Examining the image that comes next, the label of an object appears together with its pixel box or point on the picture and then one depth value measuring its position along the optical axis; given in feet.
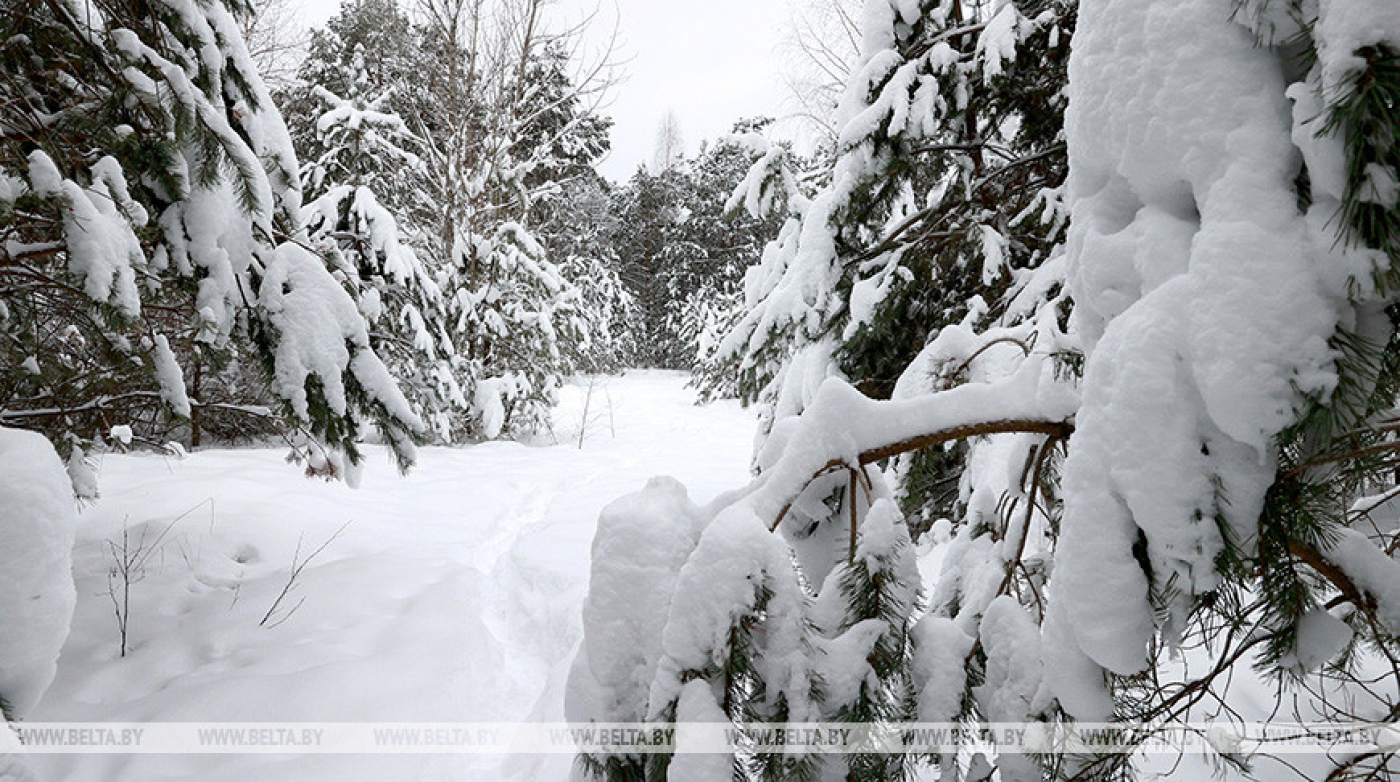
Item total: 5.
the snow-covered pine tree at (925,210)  8.76
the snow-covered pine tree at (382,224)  21.90
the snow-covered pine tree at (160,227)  7.06
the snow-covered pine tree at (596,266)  56.44
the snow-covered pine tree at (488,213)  31.42
